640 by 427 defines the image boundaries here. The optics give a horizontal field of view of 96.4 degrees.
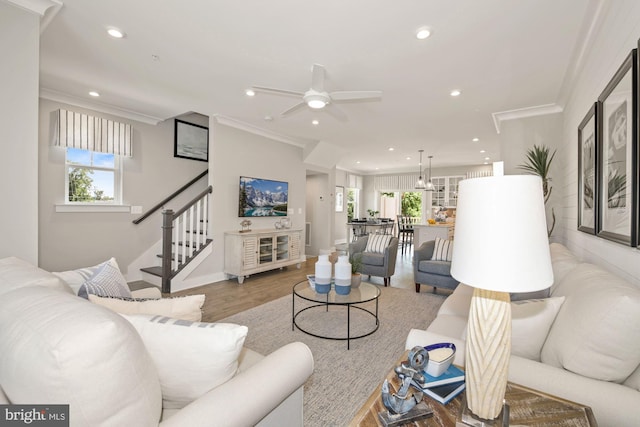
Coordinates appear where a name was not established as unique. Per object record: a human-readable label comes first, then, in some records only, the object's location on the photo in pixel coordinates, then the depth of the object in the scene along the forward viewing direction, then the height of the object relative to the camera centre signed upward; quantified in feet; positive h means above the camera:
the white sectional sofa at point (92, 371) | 2.19 -1.37
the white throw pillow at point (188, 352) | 3.24 -1.66
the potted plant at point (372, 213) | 36.40 -0.40
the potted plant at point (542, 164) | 12.62 +2.24
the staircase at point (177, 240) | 13.71 -1.81
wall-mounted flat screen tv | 17.31 +0.69
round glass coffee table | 8.84 -2.82
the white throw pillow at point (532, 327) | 4.48 -1.80
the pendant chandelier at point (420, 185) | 27.38 +2.47
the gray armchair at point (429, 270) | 12.98 -2.79
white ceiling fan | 9.18 +3.74
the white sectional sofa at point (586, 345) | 3.34 -1.82
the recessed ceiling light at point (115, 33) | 8.20 +5.03
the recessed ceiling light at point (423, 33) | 7.84 +4.97
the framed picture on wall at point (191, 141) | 17.47 +4.16
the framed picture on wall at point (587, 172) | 7.23 +1.20
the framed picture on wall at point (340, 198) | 33.53 +1.33
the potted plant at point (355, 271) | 9.91 -2.19
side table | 3.01 -2.20
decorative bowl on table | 3.71 -1.98
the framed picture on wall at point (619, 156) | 4.81 +1.13
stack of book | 3.41 -2.17
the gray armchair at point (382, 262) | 15.02 -2.78
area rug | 6.28 -4.15
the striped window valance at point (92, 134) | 12.74 +3.41
